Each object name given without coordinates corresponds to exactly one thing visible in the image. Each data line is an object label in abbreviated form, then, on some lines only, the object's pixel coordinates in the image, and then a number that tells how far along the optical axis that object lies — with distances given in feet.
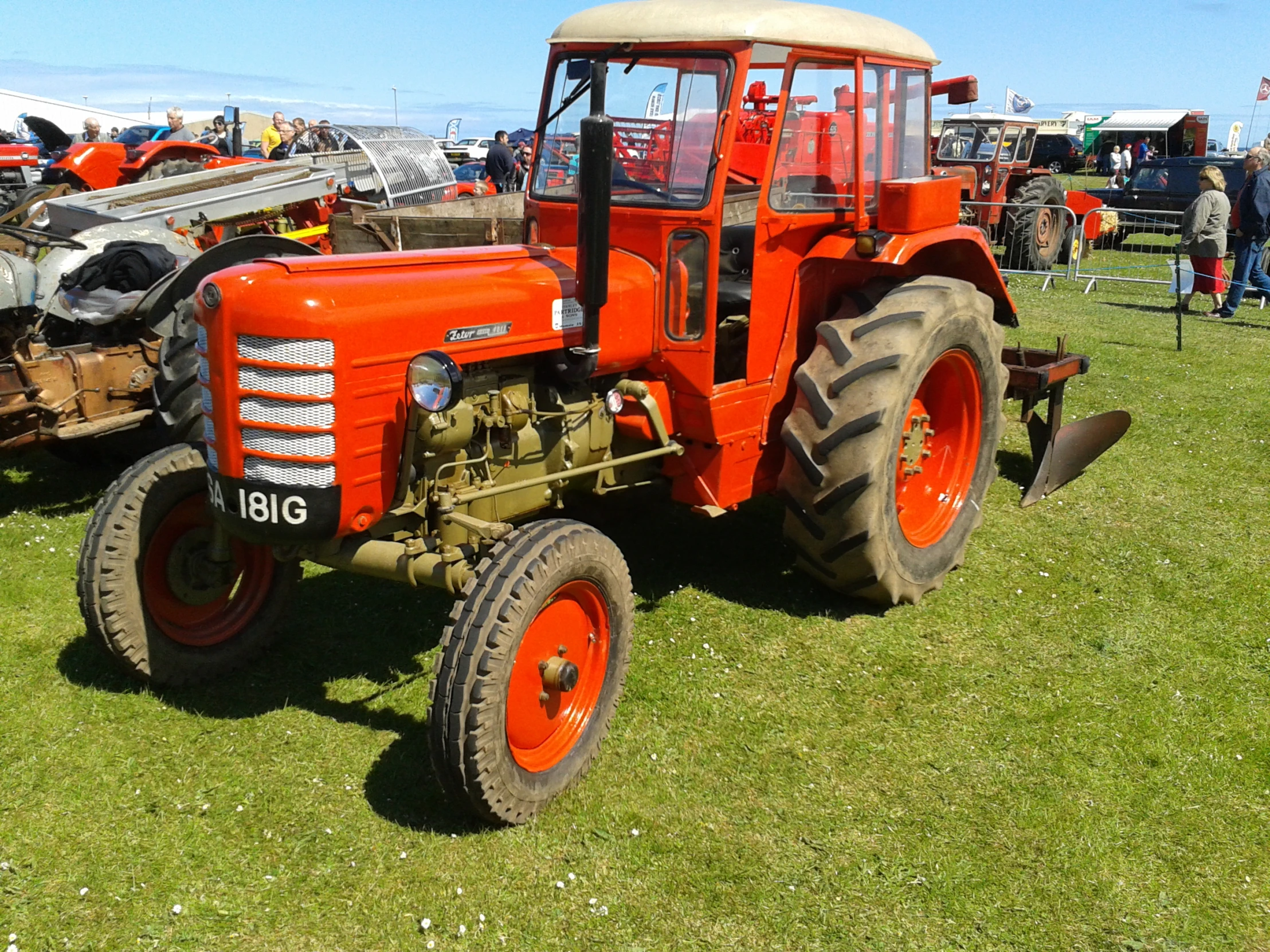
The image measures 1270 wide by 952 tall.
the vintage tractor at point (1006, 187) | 48.55
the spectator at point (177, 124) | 46.33
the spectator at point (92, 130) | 56.39
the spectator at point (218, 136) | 49.47
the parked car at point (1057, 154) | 107.76
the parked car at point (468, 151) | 88.53
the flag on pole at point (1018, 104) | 95.45
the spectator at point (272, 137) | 46.44
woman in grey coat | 36.27
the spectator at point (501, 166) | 47.44
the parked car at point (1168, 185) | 61.21
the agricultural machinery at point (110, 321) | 16.60
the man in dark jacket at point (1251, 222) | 37.19
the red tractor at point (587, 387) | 10.10
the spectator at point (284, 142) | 41.37
